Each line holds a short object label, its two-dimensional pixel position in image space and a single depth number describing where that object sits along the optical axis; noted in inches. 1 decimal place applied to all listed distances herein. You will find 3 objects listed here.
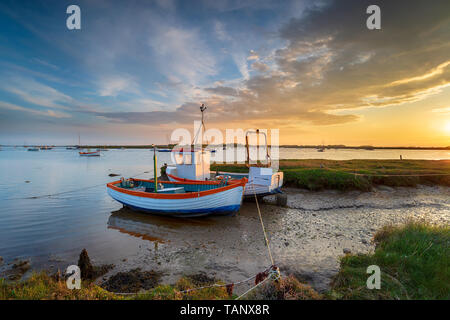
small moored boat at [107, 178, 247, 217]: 487.5
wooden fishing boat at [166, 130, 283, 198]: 644.1
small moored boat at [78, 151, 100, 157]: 3593.0
